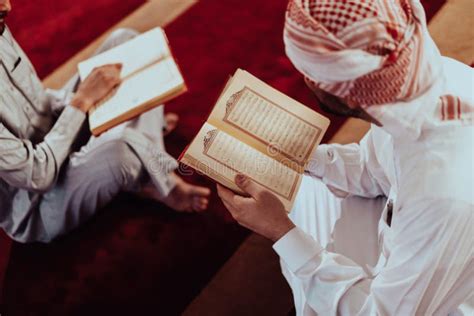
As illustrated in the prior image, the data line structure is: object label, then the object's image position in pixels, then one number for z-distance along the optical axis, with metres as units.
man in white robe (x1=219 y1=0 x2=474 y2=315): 0.78
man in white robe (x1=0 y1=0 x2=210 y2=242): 1.34
